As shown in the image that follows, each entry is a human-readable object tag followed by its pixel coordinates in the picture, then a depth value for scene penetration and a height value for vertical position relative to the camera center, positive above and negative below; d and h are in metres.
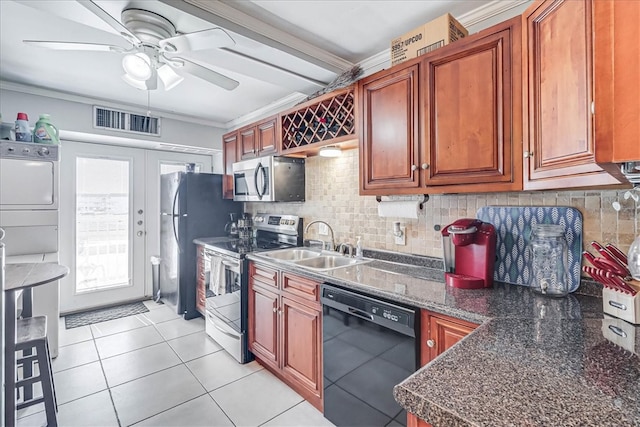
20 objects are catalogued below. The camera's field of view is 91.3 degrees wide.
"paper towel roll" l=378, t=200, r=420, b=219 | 2.04 +0.03
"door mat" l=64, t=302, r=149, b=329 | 3.51 -1.20
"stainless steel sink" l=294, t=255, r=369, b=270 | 2.54 -0.40
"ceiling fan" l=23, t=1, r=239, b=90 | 1.60 +0.94
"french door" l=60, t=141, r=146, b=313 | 3.68 -0.12
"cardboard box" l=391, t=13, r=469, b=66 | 1.70 +1.00
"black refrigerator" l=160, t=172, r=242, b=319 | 3.65 -0.11
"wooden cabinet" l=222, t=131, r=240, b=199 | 3.60 +0.66
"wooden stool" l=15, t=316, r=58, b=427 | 1.69 -0.84
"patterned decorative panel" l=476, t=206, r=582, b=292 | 1.51 -0.11
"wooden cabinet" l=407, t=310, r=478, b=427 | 1.31 -0.52
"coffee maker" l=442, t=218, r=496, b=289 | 1.61 -0.21
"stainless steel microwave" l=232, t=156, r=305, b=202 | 2.96 +0.34
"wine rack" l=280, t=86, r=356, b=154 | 2.26 +0.73
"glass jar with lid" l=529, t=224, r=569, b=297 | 1.48 -0.23
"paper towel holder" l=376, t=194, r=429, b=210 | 2.10 +0.09
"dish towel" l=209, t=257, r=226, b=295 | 2.91 -0.60
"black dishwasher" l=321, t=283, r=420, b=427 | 1.48 -0.74
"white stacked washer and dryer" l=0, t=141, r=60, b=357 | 2.75 +0.05
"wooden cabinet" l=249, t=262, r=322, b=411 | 2.05 -0.84
